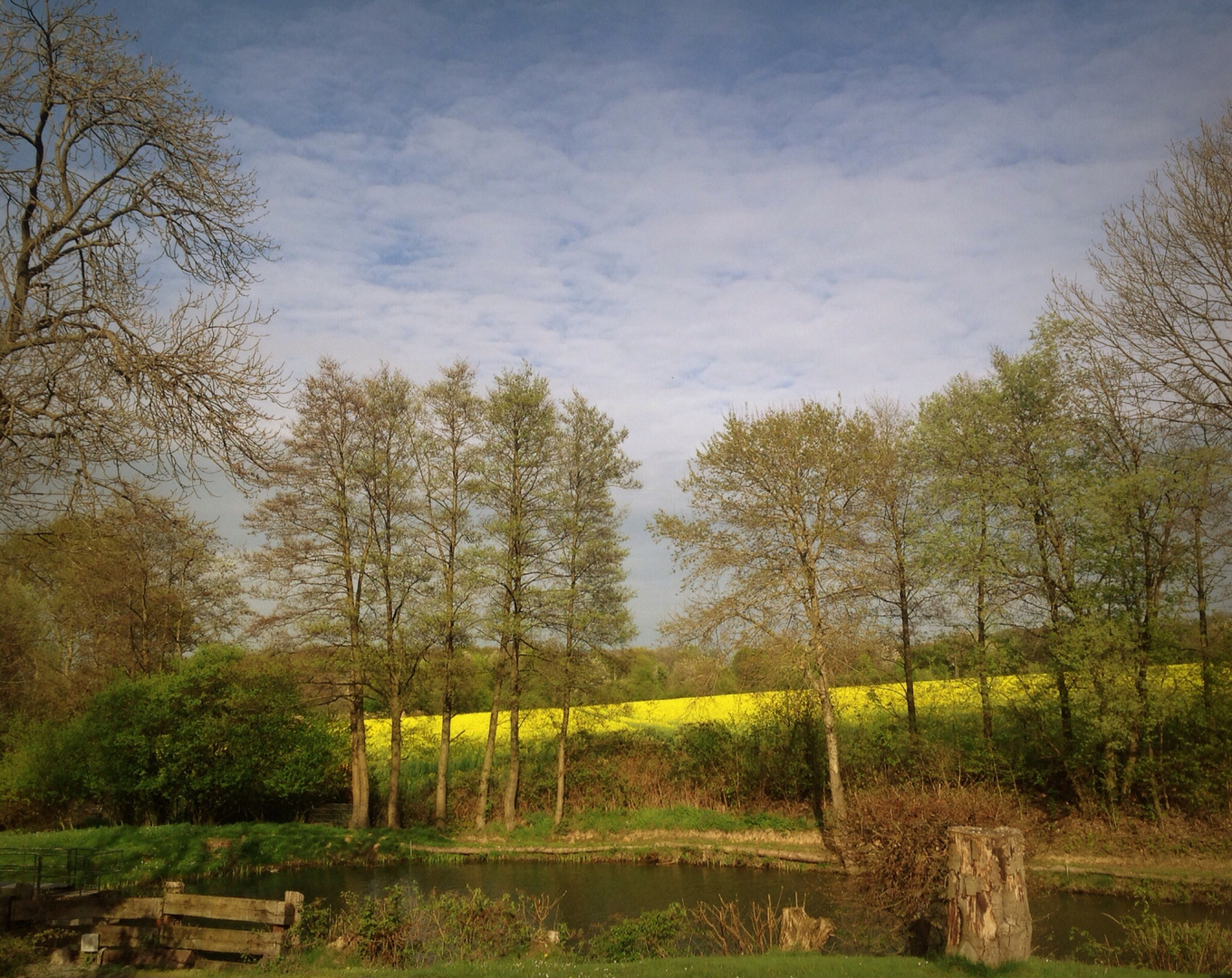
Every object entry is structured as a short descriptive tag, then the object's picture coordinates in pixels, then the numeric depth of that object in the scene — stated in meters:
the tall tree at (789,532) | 20.19
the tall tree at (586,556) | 24.88
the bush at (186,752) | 22.86
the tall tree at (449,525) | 25.12
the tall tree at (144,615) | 24.58
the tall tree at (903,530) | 22.16
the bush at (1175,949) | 9.77
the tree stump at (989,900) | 8.86
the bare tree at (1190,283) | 13.56
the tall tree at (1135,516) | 18.11
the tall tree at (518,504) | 25.11
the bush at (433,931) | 11.07
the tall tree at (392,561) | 25.30
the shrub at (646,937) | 11.23
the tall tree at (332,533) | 24.58
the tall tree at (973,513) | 20.78
